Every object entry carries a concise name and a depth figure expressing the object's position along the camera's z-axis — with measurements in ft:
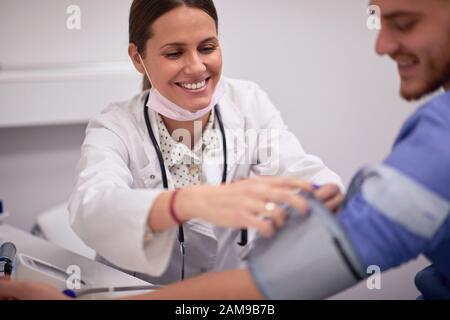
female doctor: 3.27
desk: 3.49
